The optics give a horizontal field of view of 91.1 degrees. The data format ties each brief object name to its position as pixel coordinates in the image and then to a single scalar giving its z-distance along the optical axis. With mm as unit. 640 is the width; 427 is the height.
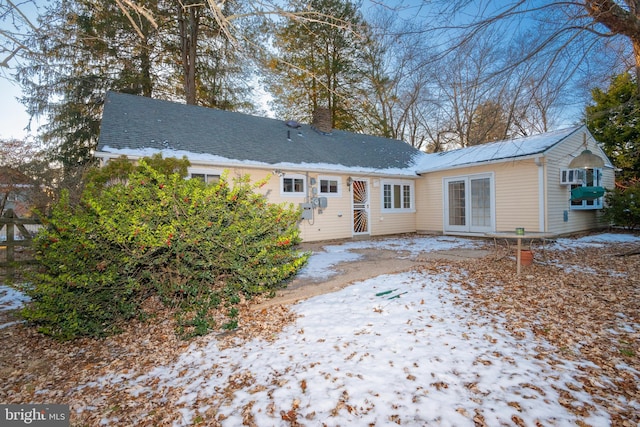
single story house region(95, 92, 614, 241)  9234
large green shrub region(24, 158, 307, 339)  3469
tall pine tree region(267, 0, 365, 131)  17812
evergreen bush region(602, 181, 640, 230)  10562
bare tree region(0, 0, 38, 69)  3795
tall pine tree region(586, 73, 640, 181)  13188
